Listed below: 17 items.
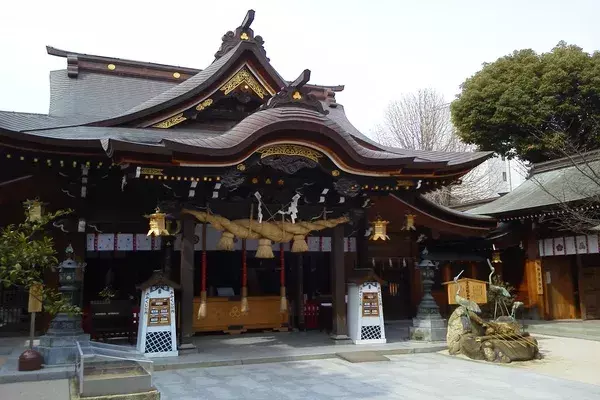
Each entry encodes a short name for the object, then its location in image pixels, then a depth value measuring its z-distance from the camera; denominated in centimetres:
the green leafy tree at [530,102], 2559
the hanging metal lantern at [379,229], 1243
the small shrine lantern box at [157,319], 1000
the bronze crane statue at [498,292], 1131
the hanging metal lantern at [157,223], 1015
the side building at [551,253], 1617
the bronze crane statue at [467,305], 1045
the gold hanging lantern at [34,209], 1048
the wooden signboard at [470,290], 1120
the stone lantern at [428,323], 1197
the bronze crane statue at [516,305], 1112
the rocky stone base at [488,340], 990
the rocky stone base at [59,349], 914
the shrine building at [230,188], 1031
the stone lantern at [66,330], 918
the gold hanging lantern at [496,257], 1723
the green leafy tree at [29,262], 761
